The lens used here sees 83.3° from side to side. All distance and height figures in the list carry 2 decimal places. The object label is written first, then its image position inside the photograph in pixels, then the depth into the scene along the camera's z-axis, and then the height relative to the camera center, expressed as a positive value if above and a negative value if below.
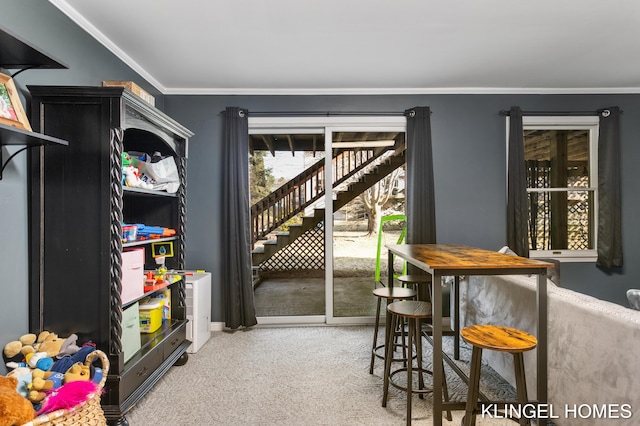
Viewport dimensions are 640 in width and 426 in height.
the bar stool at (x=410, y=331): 1.93 -0.68
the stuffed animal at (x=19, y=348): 1.73 -0.64
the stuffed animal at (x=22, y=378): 1.54 -0.71
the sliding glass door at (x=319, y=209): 3.82 +0.07
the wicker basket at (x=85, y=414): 1.41 -0.82
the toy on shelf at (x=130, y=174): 2.22 +0.26
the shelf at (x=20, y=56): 1.48 +0.73
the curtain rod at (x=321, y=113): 3.73 +1.05
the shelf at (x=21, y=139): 1.50 +0.35
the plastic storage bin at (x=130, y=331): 2.11 -0.70
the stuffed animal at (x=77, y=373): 1.66 -0.74
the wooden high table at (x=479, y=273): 1.65 -0.38
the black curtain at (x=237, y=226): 3.58 -0.12
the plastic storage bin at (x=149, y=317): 2.55 -0.72
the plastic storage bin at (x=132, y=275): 2.09 -0.36
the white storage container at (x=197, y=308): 3.06 -0.82
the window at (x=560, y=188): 3.92 +0.26
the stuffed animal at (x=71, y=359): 1.72 -0.70
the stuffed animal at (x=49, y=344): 1.80 -0.65
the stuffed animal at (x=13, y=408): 1.31 -0.72
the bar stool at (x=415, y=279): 2.73 -0.51
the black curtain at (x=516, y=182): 3.68 +0.31
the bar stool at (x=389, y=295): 2.43 -0.56
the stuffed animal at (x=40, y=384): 1.57 -0.75
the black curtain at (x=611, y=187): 3.69 +0.25
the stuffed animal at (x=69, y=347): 1.81 -0.67
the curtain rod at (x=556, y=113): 3.76 +1.04
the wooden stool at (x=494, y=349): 1.50 -0.61
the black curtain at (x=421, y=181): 3.65 +0.33
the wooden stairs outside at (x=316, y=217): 5.53 -0.05
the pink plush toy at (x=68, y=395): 1.49 -0.77
